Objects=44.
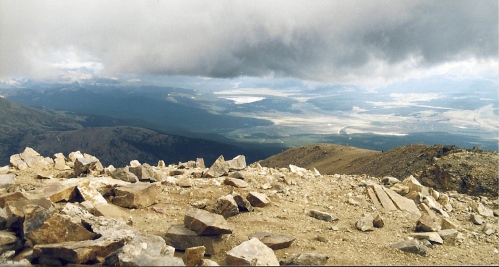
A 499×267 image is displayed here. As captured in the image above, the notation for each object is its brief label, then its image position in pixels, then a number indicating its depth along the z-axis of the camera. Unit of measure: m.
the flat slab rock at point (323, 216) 14.15
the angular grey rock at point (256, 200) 15.23
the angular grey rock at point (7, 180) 15.79
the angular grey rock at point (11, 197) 12.59
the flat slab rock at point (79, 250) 8.88
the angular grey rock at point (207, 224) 10.58
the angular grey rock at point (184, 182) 17.61
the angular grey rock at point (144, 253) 8.03
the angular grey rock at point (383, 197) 16.52
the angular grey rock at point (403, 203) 16.27
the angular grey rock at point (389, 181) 22.14
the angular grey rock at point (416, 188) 19.07
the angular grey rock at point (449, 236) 11.59
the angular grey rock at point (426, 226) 12.49
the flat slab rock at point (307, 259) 9.16
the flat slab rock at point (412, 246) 10.44
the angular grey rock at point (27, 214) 10.17
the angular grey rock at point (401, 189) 19.32
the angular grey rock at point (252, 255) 8.98
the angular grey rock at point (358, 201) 16.58
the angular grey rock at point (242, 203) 14.59
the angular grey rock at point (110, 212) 12.66
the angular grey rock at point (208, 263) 8.35
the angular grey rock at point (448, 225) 13.26
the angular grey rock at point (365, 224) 12.83
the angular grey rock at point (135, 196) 14.23
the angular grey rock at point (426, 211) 15.87
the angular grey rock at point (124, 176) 17.87
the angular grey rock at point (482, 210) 16.42
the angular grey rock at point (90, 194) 13.98
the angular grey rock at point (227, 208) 14.06
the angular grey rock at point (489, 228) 13.09
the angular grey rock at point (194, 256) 9.26
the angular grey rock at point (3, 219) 11.01
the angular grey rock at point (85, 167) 18.83
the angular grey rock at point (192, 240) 10.51
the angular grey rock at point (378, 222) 13.23
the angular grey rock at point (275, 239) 10.72
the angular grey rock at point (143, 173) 18.41
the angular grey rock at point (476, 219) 14.87
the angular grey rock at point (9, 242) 9.97
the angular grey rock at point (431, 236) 11.44
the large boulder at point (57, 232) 9.78
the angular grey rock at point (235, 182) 17.95
